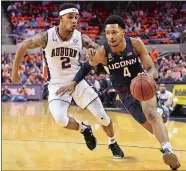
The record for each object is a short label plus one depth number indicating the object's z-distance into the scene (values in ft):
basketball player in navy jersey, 16.30
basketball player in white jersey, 18.16
